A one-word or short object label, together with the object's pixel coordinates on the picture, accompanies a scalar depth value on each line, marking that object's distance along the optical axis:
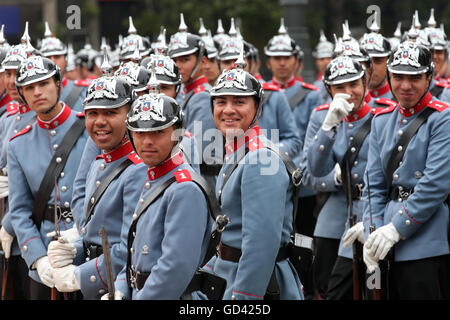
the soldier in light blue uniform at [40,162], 13.32
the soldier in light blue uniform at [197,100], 15.73
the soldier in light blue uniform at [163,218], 9.44
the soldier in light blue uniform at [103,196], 10.96
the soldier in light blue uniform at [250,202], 10.44
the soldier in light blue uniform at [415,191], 12.09
